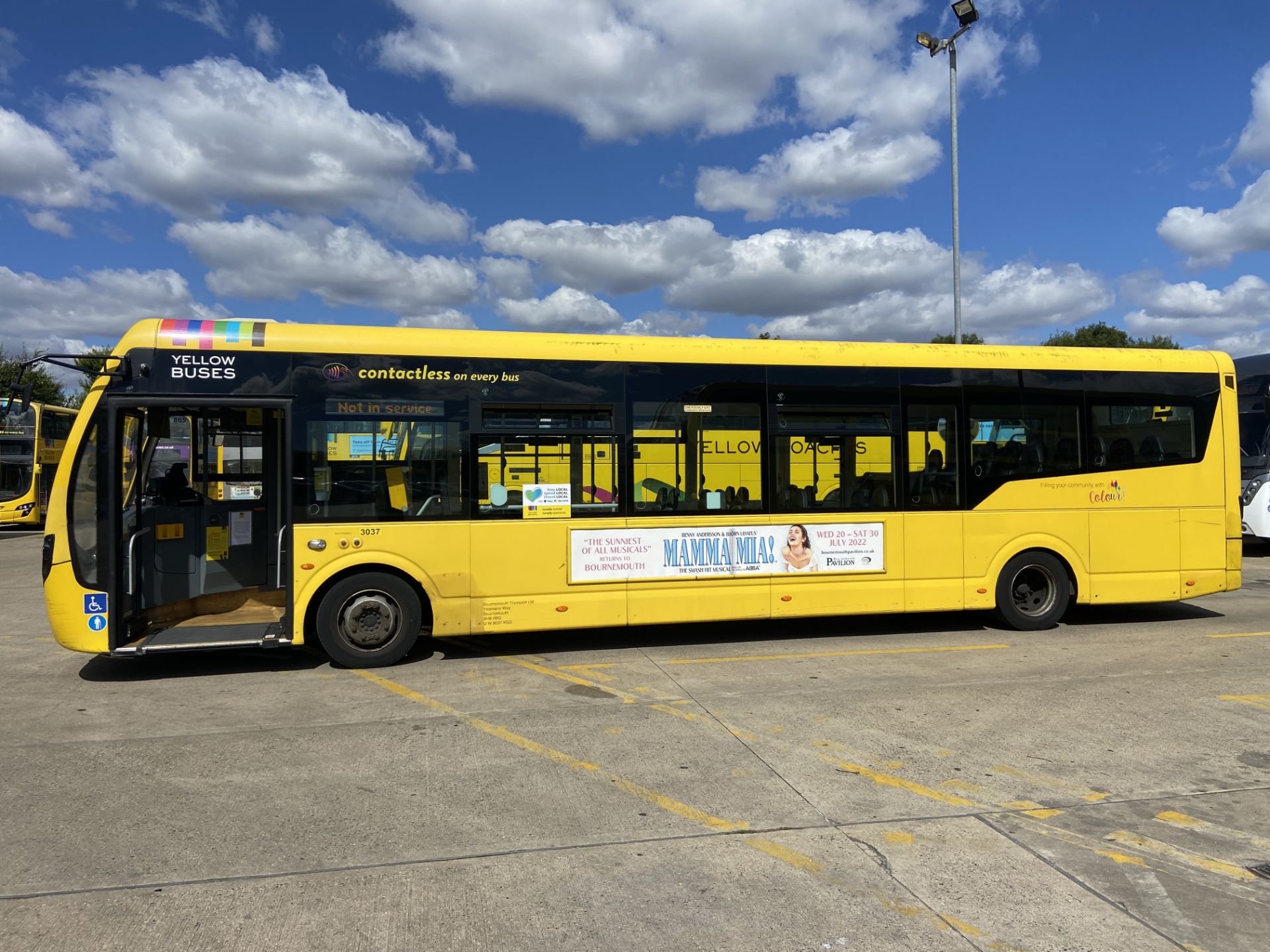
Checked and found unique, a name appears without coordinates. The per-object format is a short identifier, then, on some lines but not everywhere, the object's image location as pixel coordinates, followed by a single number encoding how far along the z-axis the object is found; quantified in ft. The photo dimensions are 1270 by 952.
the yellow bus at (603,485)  24.12
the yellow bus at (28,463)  83.66
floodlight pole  56.08
